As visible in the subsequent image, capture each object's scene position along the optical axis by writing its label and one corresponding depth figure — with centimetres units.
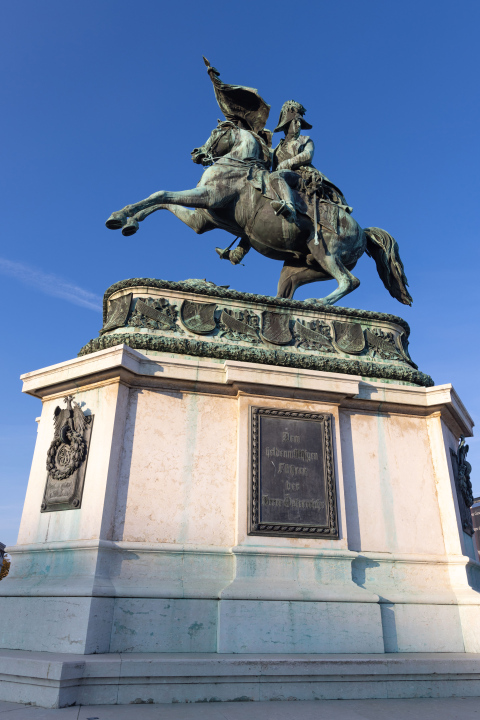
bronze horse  1009
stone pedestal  635
